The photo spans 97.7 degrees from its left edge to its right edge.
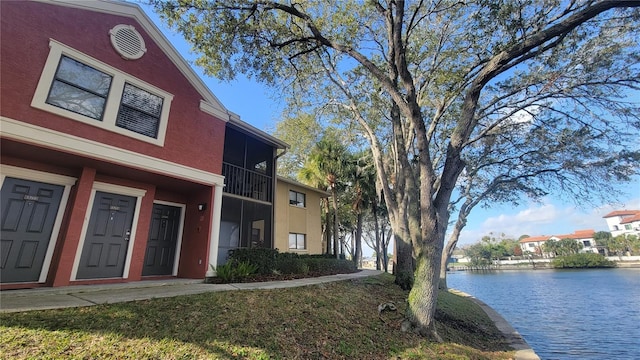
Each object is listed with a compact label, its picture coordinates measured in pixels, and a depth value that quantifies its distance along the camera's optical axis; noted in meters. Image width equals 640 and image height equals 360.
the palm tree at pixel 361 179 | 22.25
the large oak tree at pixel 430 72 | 6.85
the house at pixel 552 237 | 75.29
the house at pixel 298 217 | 16.12
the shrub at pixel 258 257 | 9.52
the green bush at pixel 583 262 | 56.22
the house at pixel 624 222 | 68.40
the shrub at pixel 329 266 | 12.92
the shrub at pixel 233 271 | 8.20
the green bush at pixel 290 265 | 11.01
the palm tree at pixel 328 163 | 19.48
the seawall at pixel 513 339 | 6.73
